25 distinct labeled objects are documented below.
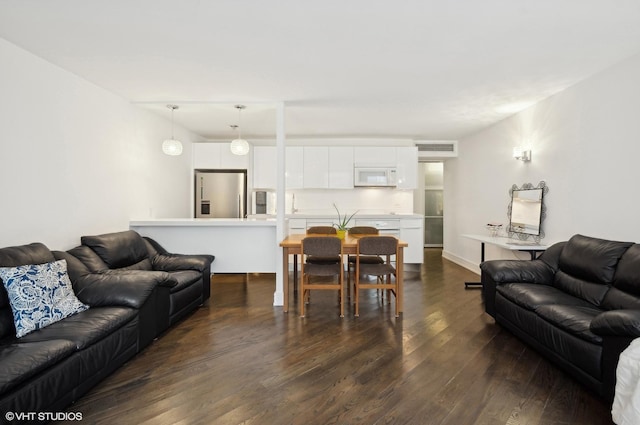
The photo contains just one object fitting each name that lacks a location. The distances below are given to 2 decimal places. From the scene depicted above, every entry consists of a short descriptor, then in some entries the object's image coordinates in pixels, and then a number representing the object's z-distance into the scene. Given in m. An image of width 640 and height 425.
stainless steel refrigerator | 5.83
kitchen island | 4.46
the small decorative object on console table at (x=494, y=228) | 4.81
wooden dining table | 3.73
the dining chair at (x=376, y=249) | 3.69
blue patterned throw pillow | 2.17
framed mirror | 4.18
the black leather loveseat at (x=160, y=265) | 3.12
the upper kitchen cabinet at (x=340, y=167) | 6.30
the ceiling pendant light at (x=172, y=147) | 4.32
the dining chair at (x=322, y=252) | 3.66
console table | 3.89
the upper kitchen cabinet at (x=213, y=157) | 6.07
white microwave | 6.29
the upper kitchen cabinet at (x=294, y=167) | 6.28
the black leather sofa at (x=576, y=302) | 2.05
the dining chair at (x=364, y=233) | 4.40
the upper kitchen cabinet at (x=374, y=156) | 6.31
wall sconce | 4.43
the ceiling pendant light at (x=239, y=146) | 4.41
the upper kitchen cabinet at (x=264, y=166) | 6.28
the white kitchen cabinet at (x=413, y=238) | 5.85
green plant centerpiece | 4.17
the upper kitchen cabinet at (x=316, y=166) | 6.29
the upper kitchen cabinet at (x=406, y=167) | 6.32
